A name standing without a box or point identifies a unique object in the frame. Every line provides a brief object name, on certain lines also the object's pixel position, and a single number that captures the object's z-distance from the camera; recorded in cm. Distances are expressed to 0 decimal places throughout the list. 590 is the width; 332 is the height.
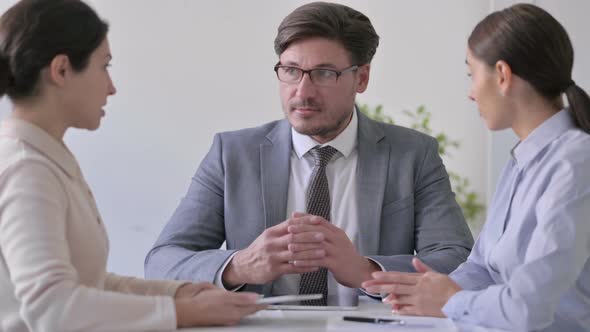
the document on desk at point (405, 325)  218
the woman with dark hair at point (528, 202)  218
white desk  219
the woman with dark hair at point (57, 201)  207
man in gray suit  274
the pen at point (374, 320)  222
